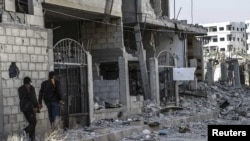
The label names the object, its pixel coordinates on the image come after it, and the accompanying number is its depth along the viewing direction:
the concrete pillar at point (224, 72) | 31.31
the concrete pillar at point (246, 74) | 36.43
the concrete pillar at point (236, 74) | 31.30
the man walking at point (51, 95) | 11.03
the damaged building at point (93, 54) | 11.73
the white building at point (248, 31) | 99.19
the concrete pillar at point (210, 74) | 28.56
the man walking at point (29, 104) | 10.04
